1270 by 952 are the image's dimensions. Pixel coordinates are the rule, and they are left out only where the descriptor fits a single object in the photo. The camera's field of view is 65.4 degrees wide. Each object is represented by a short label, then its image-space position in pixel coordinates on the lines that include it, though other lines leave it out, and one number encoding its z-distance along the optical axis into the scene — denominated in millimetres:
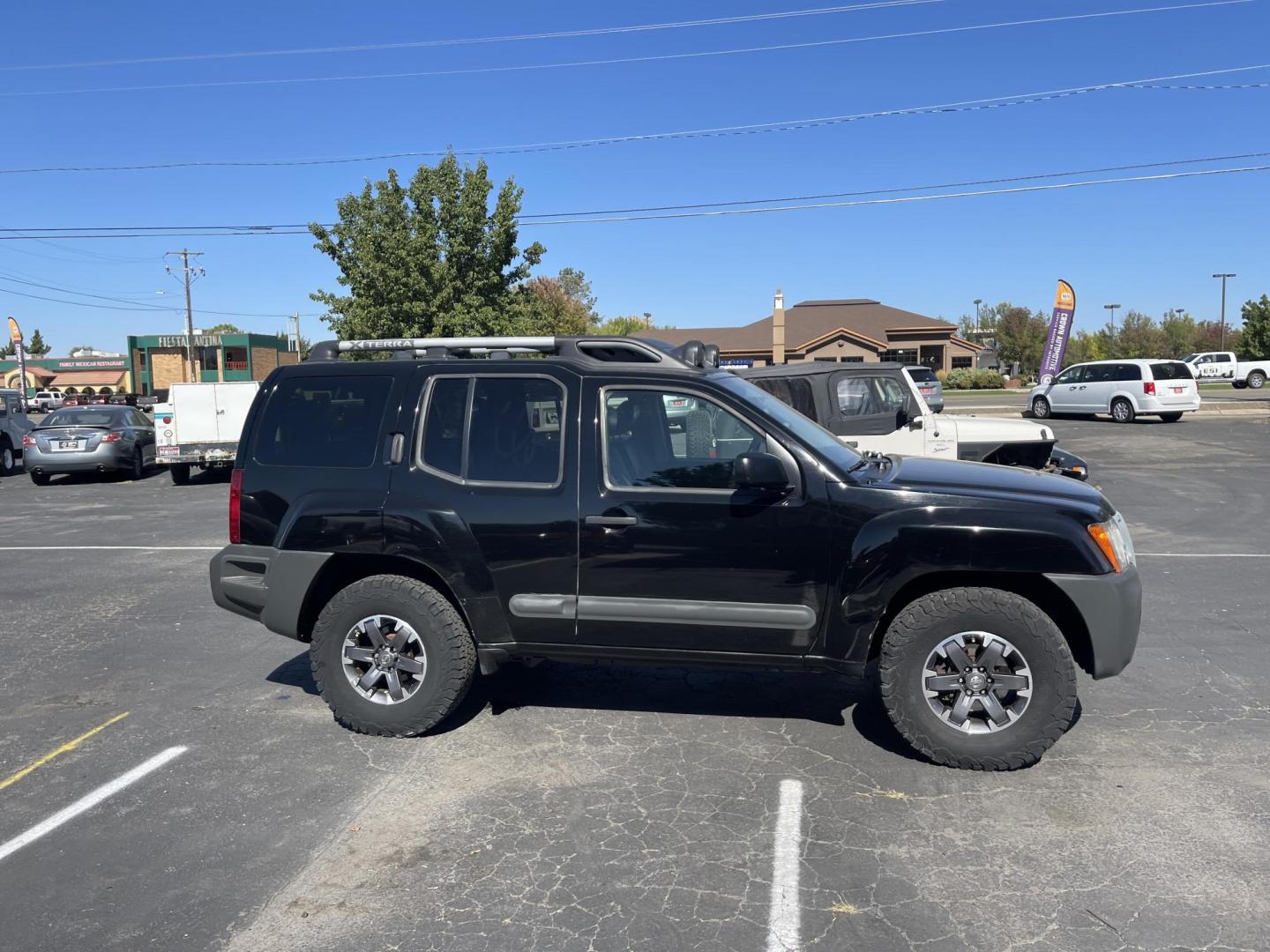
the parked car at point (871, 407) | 9836
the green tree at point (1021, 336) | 75438
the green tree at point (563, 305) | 35906
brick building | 75875
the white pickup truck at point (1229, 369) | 48406
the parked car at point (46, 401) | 64938
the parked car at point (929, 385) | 28477
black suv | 4578
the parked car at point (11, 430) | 21562
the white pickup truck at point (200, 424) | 17469
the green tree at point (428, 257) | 31859
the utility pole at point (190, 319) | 63522
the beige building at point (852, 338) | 60625
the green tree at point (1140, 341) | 80375
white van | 25594
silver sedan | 18516
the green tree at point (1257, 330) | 65188
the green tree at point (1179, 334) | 84312
